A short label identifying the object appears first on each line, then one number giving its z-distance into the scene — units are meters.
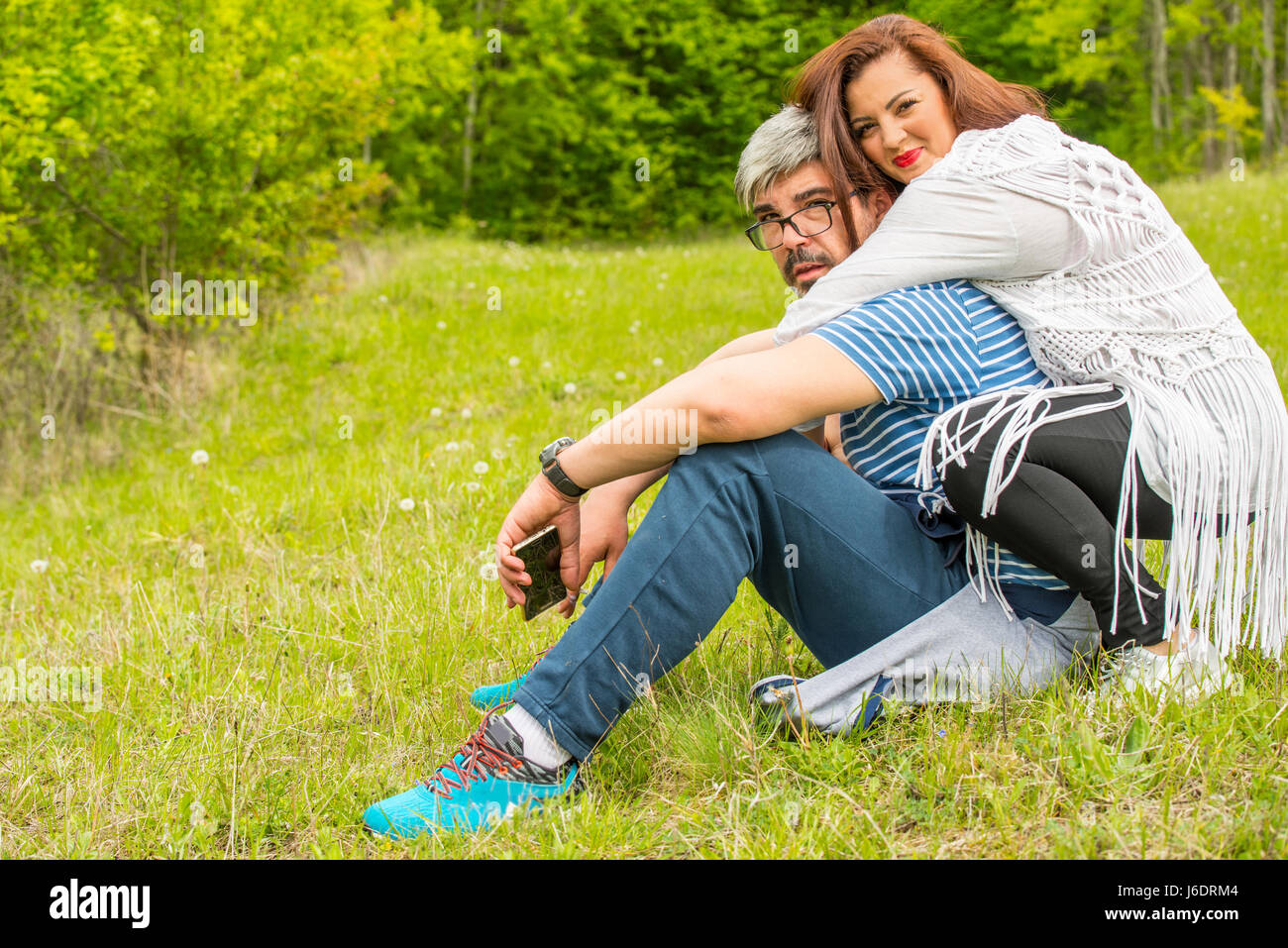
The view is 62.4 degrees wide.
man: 1.97
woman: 1.93
